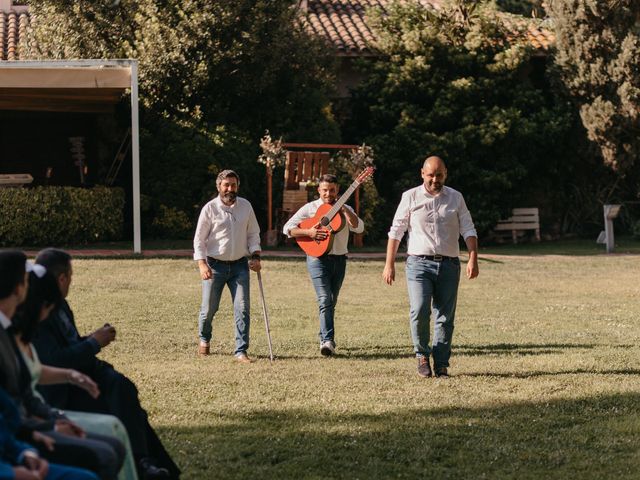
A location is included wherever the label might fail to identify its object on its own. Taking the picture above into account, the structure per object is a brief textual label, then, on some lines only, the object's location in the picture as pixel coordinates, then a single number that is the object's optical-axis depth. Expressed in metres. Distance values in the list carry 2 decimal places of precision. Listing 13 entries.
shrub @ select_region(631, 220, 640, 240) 28.54
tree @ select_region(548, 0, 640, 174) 27.14
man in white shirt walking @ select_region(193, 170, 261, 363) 11.55
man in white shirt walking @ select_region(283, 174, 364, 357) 11.95
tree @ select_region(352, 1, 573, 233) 27.33
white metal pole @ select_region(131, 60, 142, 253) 22.06
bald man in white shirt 10.46
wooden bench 28.47
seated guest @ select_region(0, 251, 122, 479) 5.00
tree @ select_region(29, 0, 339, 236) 24.88
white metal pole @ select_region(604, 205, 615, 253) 25.17
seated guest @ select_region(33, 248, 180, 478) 6.14
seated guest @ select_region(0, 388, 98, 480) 4.53
